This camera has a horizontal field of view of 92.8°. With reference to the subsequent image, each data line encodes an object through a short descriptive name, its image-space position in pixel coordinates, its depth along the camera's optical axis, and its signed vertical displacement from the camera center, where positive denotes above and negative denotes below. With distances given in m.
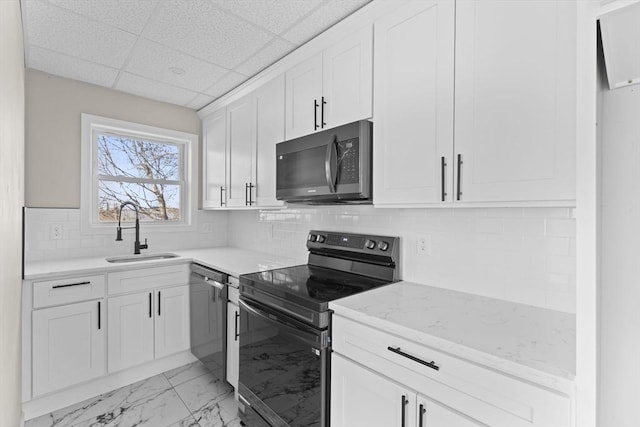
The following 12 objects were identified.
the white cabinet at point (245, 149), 2.30 +0.57
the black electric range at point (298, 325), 1.41 -0.57
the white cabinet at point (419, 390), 0.84 -0.58
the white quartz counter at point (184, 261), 2.11 -0.40
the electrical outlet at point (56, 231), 2.52 -0.16
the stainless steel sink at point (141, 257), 2.71 -0.42
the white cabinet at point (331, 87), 1.65 +0.76
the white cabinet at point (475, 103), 1.05 +0.45
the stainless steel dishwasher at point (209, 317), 2.24 -0.82
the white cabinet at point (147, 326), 2.33 -0.92
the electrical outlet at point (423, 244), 1.71 -0.17
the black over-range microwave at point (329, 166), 1.62 +0.28
